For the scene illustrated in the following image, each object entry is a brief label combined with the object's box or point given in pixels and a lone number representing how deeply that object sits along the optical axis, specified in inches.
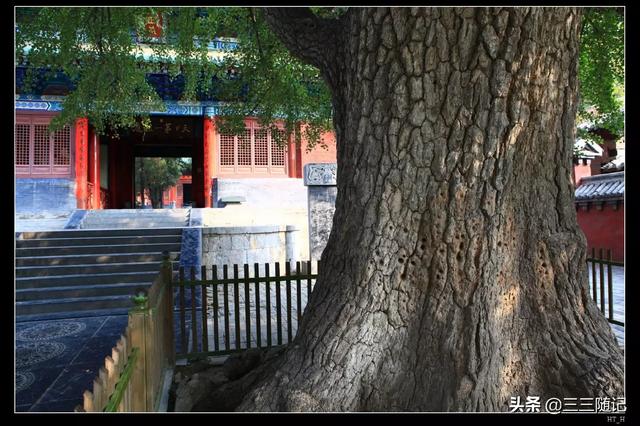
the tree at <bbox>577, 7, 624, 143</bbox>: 190.1
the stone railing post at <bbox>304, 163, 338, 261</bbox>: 341.7
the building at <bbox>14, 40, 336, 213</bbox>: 462.0
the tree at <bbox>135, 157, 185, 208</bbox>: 1150.3
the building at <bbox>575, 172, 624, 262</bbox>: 464.4
